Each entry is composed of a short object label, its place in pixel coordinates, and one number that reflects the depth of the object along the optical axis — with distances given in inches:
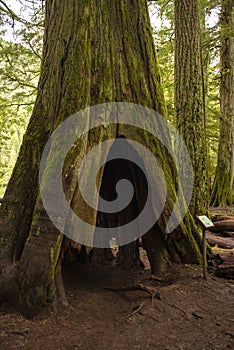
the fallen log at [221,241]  273.5
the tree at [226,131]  517.0
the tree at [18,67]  419.5
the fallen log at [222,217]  351.3
